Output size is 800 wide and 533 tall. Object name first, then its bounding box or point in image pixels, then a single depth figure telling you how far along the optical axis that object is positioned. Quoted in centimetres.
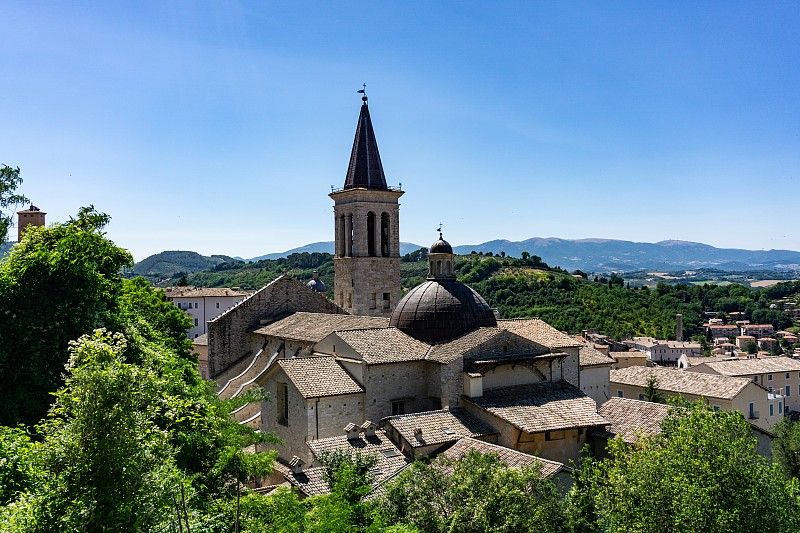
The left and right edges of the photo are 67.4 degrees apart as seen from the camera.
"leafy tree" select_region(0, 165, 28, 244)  1953
